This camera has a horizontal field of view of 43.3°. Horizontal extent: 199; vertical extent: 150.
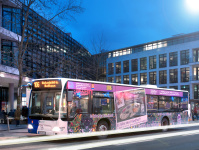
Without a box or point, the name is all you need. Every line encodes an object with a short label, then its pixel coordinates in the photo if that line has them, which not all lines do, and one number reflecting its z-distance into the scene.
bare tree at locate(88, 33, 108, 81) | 31.73
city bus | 11.54
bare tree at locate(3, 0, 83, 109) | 18.41
